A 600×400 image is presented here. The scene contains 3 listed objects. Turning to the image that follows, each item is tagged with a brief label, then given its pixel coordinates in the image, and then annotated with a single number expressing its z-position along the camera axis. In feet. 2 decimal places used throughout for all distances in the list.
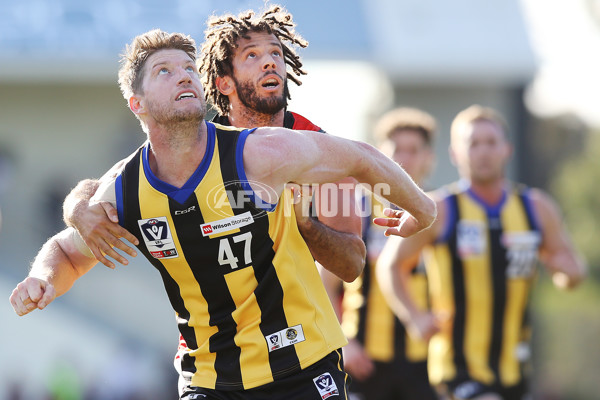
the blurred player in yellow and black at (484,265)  53.72
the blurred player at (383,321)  55.98
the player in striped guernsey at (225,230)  31.55
